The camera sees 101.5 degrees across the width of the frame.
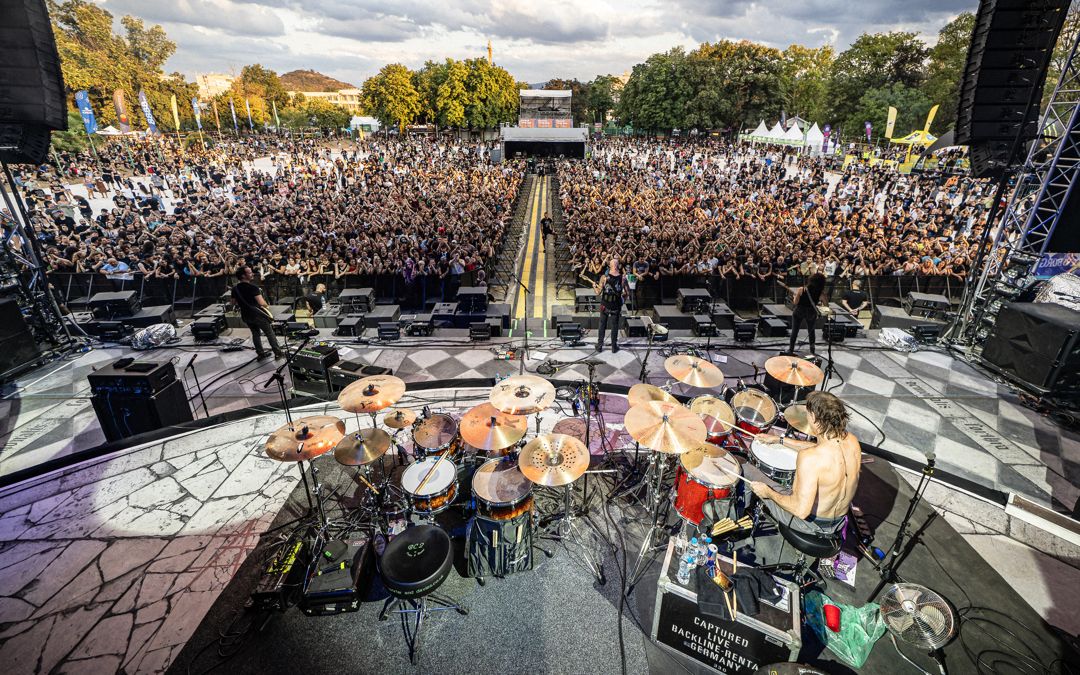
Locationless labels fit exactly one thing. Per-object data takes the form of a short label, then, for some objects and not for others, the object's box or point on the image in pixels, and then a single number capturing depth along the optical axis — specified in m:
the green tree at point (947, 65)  53.44
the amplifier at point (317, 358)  8.17
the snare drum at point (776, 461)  4.92
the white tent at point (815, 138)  41.19
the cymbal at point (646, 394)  5.73
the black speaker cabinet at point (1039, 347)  8.03
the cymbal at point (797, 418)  5.64
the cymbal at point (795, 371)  5.61
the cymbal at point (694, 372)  5.61
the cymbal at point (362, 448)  4.87
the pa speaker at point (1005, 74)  8.95
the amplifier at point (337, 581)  4.37
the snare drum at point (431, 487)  4.66
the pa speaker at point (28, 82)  8.27
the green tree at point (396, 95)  69.00
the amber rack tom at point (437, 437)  5.46
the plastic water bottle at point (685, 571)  3.96
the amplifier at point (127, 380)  6.93
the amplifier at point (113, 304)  11.62
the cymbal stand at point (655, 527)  5.05
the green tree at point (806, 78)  77.38
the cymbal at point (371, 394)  5.30
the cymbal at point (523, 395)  5.18
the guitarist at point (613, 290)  9.75
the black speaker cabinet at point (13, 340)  9.05
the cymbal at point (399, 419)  5.77
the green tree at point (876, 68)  63.19
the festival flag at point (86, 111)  30.95
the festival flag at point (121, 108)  39.06
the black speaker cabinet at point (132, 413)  7.05
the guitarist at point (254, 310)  9.21
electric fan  3.88
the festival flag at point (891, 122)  40.37
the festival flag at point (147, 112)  38.94
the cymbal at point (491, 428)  4.80
